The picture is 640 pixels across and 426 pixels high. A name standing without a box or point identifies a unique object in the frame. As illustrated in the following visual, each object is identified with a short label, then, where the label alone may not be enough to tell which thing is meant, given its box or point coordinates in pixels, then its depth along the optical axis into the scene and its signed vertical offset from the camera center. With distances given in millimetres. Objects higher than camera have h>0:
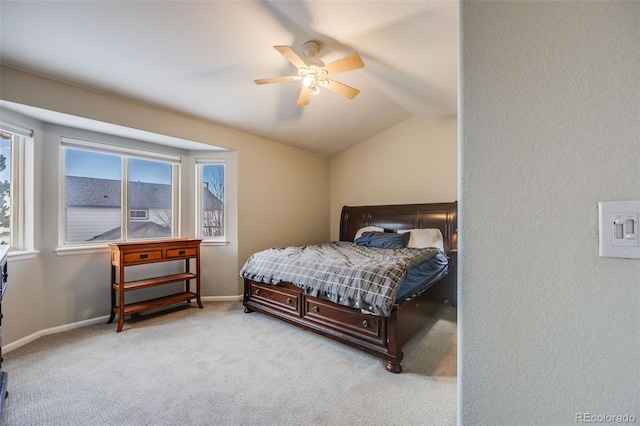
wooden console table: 2977 -594
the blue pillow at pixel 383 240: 3908 -393
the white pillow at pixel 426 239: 3842 -369
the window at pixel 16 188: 2613 +288
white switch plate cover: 609 -36
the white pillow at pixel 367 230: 4551 -271
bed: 2232 -932
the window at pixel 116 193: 3111 +296
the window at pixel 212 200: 4102 +235
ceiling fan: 2143 +1270
